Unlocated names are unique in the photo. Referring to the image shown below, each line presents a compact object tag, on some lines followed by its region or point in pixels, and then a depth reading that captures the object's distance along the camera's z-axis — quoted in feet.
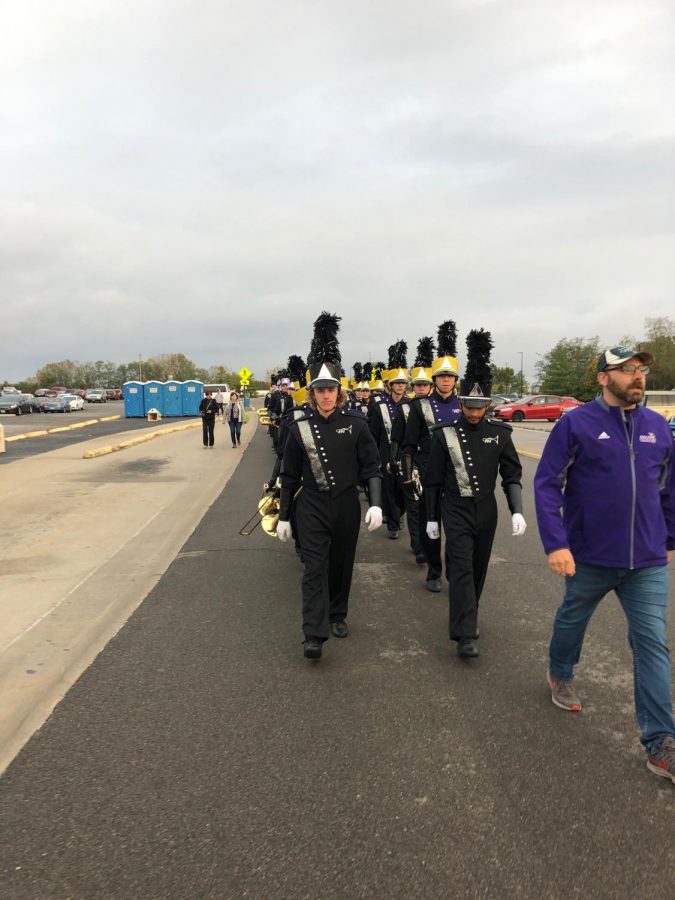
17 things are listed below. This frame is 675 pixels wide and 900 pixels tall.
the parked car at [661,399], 121.90
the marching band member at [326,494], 13.42
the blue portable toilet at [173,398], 142.51
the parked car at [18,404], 146.92
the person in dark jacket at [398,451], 21.42
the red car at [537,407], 119.14
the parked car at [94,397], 251.19
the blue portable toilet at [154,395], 140.87
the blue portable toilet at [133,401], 138.41
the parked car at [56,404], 160.76
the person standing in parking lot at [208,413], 60.18
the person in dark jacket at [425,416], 20.08
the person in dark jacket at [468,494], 13.39
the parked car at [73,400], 167.94
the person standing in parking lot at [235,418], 65.00
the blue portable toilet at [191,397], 144.77
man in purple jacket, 9.58
